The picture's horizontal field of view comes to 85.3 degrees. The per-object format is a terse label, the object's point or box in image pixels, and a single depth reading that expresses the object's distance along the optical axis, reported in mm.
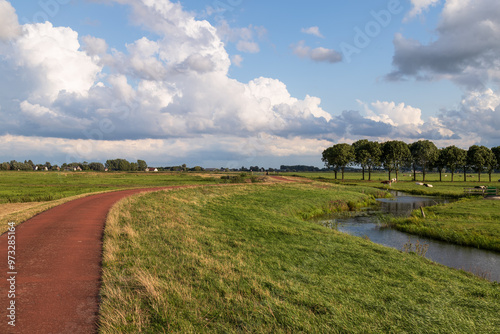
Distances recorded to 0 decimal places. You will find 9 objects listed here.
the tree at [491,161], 95000
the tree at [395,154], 97188
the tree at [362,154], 99750
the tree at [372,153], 99375
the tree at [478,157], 93438
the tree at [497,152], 98000
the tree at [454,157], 96625
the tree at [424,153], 97762
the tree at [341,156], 99875
